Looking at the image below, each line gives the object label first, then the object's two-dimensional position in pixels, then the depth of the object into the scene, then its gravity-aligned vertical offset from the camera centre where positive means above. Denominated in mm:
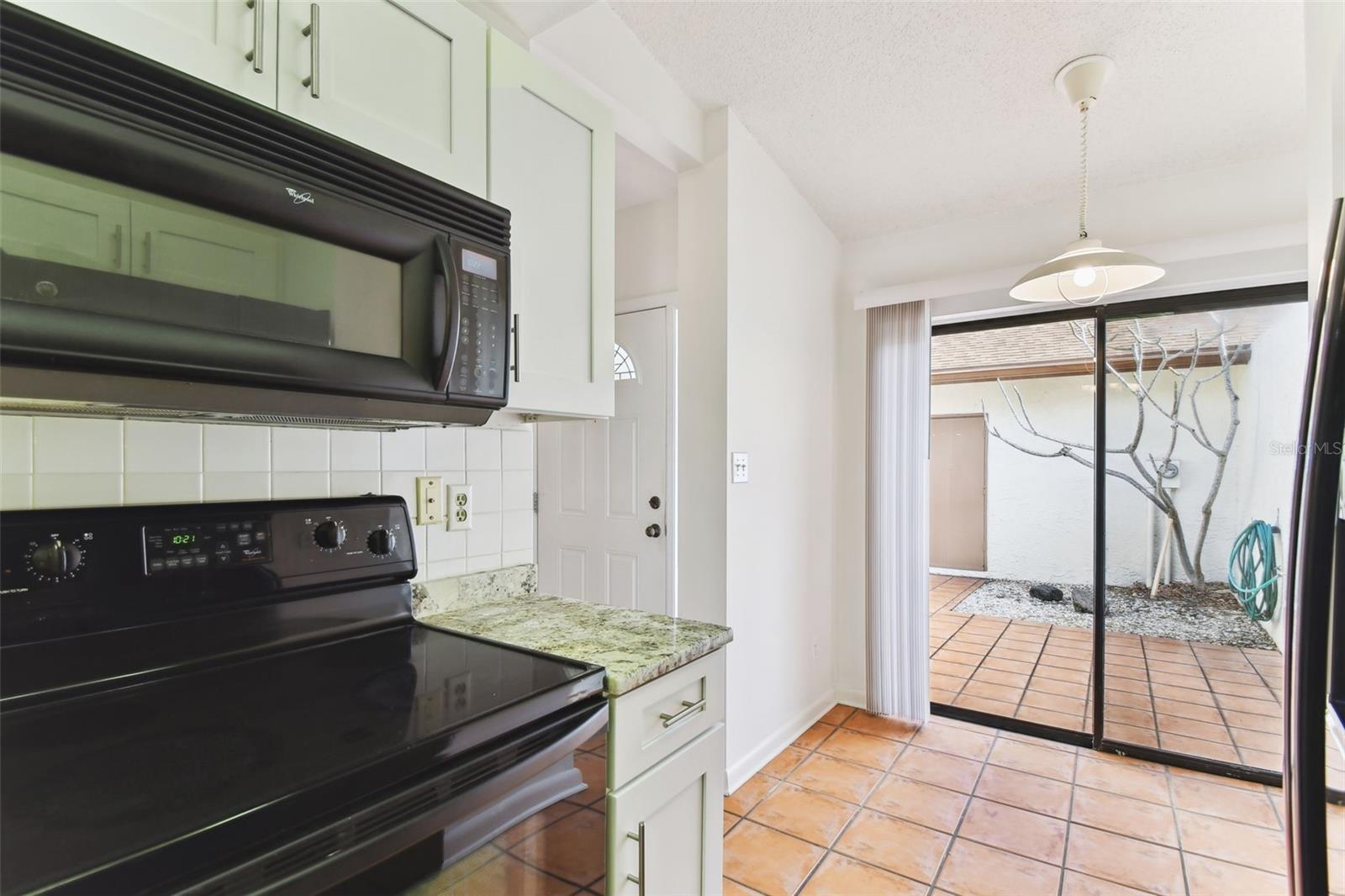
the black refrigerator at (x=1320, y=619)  598 -176
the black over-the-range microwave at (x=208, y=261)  671 +255
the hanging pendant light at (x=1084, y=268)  1859 +579
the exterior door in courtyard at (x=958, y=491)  3439 -271
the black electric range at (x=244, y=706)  572 -362
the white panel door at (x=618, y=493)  3006 -257
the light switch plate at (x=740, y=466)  2393 -89
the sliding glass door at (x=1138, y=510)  2572 -310
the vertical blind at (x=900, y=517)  3117 -381
